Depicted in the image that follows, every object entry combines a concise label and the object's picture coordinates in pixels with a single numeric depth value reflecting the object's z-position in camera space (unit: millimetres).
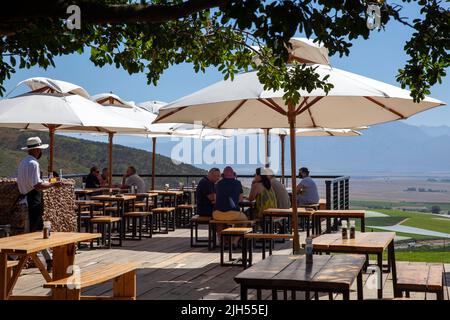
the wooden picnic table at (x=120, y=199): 10242
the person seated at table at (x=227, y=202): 8922
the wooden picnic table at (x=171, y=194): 12711
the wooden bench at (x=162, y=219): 11289
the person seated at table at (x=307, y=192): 11023
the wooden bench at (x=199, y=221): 9539
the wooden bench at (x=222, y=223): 8828
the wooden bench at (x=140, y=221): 10383
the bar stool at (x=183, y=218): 13016
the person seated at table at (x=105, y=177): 14084
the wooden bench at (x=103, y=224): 9398
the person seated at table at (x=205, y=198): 9805
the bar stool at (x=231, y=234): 7674
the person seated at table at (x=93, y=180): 12969
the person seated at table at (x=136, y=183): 12375
